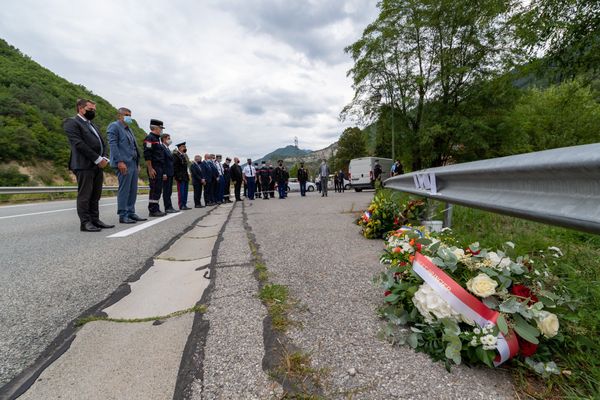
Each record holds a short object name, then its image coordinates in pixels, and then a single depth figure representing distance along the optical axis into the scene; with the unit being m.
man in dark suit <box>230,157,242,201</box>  15.15
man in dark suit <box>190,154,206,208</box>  11.12
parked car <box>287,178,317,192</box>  42.37
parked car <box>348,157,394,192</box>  26.67
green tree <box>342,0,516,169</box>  18.31
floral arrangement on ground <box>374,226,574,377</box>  1.12
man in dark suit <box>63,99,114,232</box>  4.84
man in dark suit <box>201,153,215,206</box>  11.59
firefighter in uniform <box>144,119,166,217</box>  7.19
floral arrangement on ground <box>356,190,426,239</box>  3.36
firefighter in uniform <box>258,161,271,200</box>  16.86
